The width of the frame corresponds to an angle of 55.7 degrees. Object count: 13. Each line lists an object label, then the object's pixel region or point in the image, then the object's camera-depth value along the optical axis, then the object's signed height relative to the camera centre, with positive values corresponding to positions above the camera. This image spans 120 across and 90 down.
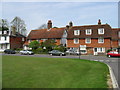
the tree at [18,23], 51.56 +10.68
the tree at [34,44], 34.70 +0.70
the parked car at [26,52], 29.80 -1.50
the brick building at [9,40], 40.75 +2.38
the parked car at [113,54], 24.91 -1.79
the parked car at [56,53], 27.60 -1.67
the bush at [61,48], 31.60 -0.52
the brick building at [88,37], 32.00 +2.66
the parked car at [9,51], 31.16 -1.27
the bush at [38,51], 32.74 -1.37
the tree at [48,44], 32.82 +0.64
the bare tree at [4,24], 54.16 +10.83
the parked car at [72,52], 29.41 -1.56
